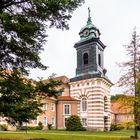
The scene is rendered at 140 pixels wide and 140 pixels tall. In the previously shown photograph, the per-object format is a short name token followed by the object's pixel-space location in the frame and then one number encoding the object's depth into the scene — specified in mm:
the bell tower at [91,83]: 62781
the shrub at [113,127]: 68250
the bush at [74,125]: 59375
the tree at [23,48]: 18078
